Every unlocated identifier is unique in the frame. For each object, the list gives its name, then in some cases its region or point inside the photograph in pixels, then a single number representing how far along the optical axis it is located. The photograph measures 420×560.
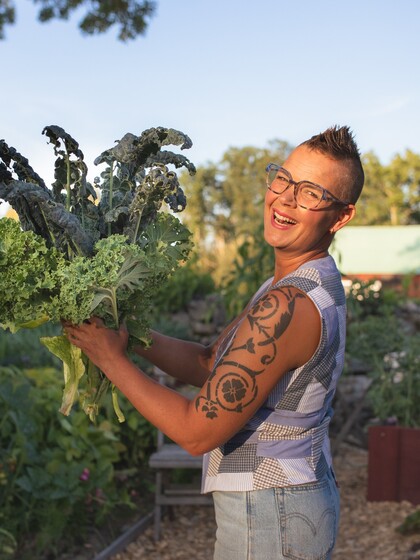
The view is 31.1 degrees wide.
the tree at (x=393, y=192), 51.19
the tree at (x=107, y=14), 8.30
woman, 1.93
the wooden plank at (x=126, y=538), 4.92
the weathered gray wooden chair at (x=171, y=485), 5.63
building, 34.31
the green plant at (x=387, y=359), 6.97
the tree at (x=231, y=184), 55.88
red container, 6.47
